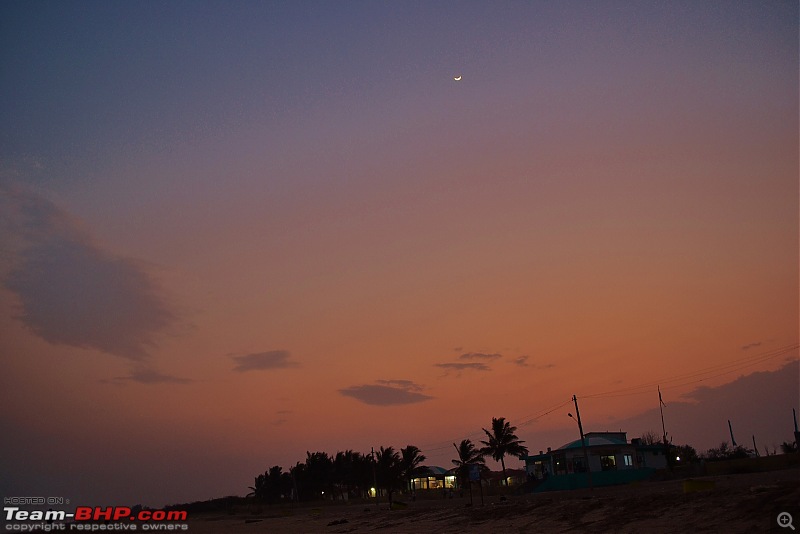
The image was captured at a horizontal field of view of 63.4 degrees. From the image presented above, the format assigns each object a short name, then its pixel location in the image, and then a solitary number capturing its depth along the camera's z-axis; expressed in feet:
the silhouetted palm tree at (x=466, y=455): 303.17
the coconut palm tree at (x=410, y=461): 324.80
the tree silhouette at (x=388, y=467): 314.14
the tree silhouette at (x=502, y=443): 294.46
